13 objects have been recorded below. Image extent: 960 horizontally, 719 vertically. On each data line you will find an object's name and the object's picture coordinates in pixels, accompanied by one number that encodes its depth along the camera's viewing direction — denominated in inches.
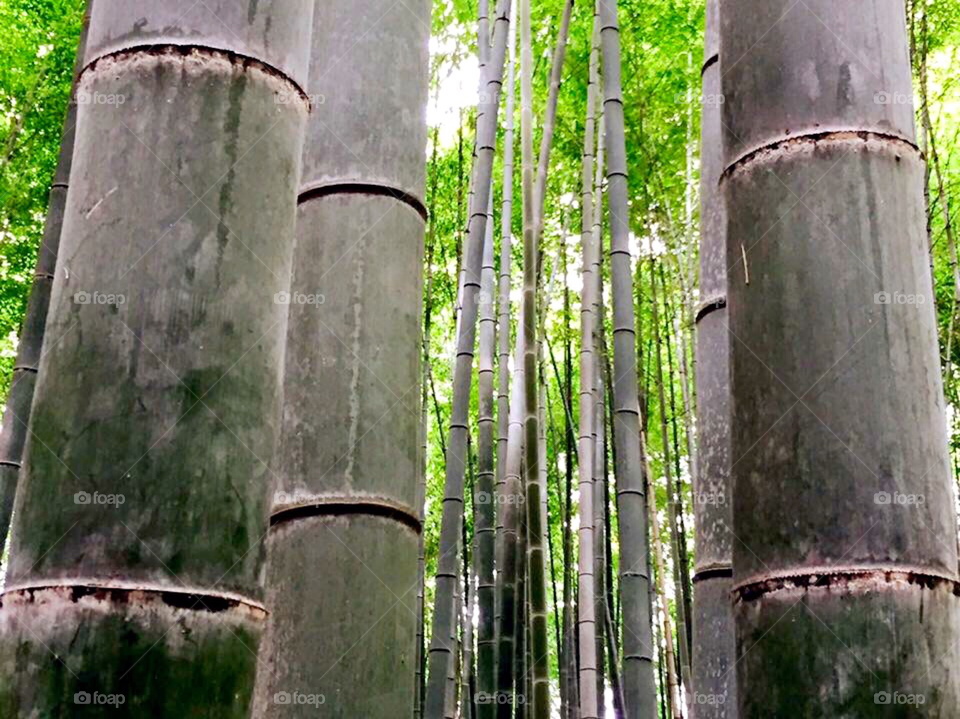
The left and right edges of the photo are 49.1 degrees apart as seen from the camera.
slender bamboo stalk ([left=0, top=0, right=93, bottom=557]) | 94.4
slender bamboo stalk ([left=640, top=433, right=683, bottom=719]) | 227.0
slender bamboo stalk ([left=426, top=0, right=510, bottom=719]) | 90.6
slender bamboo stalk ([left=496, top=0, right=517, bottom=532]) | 156.1
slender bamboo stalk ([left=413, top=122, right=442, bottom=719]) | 189.8
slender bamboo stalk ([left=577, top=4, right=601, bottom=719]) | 136.6
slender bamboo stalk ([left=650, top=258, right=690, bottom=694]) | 215.0
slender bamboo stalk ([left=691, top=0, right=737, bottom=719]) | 70.9
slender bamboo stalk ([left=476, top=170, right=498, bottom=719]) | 150.9
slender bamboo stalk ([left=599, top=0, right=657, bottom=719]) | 92.6
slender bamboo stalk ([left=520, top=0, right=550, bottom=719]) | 139.7
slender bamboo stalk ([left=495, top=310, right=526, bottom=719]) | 142.3
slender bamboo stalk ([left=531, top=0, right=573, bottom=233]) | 147.5
